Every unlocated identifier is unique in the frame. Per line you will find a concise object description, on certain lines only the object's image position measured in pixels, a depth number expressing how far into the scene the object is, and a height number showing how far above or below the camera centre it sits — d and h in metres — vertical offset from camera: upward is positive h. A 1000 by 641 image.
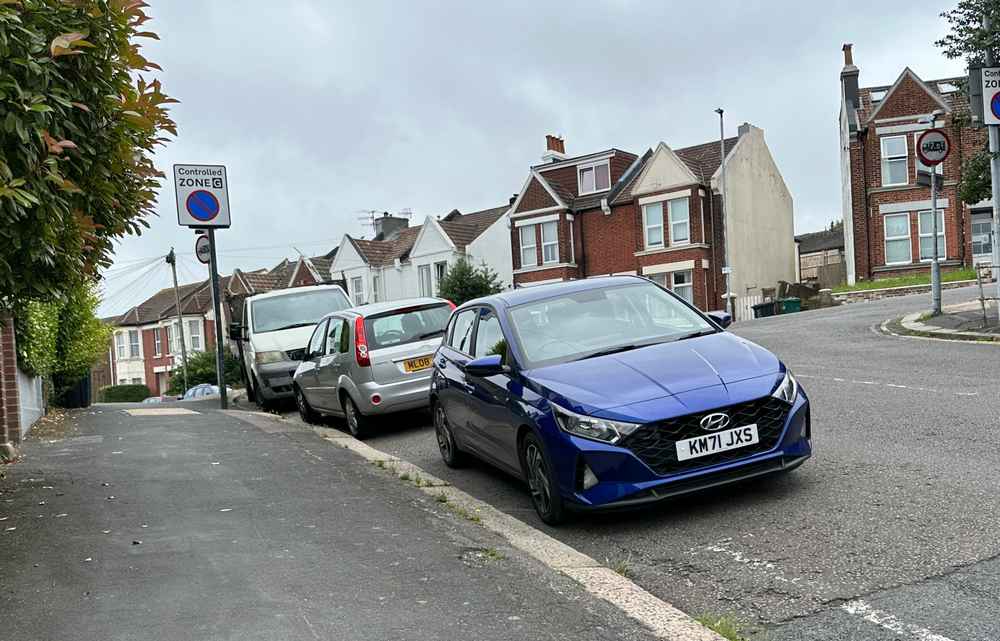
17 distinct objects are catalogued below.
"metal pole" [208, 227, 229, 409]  16.89 -0.18
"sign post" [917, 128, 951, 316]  18.19 +2.37
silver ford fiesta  11.20 -0.60
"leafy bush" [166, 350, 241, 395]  49.81 -2.74
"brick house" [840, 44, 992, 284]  38.41 +3.26
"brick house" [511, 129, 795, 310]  41.12 +3.34
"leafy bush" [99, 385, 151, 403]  57.75 -4.34
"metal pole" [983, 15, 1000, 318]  15.47 +1.76
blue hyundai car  5.79 -0.68
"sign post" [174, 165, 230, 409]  16.69 +2.06
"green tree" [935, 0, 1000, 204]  15.56 +3.81
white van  15.98 -0.28
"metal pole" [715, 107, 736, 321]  40.22 +3.45
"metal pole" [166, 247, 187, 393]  50.28 +3.14
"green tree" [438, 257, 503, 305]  45.94 +0.91
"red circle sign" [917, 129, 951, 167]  18.16 +2.46
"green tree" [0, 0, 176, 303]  4.53 +1.03
